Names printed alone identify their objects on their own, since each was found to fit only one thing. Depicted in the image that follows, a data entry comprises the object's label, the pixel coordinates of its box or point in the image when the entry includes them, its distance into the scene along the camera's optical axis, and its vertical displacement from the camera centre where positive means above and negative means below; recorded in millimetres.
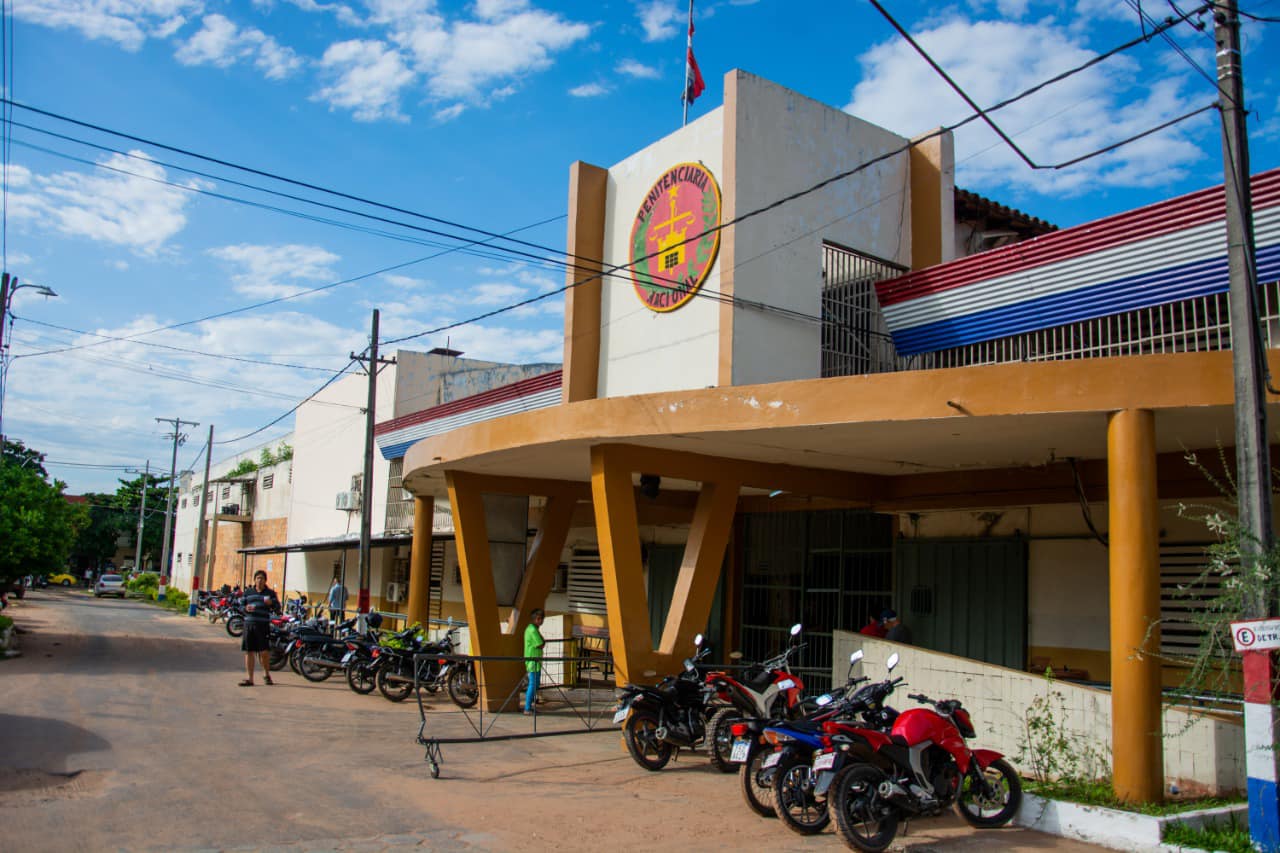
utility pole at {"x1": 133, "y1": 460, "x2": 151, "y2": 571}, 62091 -758
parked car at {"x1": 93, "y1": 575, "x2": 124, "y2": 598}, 51938 -2500
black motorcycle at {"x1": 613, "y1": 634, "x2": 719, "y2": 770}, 9289 -1485
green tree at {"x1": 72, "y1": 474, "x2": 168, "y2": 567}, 72000 +1472
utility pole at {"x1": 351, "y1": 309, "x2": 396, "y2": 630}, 19828 +975
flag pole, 15359 +7928
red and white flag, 15469 +7504
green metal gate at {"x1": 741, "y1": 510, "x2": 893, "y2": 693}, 13836 -182
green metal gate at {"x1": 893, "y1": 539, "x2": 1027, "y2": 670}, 11766 -326
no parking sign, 6238 -340
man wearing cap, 11273 -704
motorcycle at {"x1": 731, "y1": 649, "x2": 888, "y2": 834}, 6957 -1388
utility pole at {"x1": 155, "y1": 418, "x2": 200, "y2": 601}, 48188 -269
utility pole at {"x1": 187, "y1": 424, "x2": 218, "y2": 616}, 39312 -186
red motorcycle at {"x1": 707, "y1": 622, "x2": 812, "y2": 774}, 9180 -1279
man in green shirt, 12898 -1209
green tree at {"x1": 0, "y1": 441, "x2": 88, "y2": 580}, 18047 +272
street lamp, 19281 +4724
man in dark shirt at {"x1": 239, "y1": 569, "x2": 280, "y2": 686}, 13812 -1160
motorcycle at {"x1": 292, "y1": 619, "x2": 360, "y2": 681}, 15445 -1663
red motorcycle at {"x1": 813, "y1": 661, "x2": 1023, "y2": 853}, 6512 -1429
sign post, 6223 -885
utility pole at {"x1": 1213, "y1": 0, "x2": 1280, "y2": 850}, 6273 +1110
